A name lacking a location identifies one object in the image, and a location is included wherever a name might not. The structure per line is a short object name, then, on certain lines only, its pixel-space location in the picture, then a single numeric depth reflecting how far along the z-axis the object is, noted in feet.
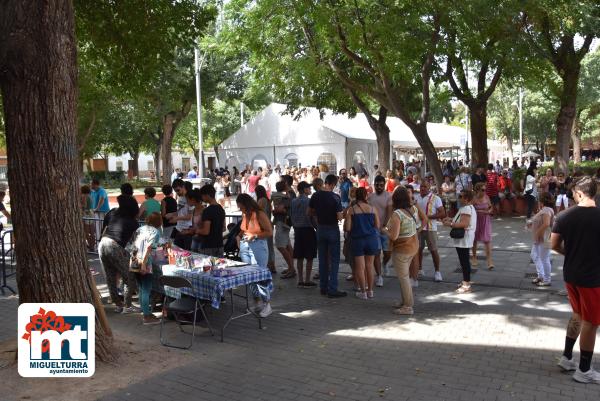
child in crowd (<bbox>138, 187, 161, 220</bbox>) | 30.48
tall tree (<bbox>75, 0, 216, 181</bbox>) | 31.71
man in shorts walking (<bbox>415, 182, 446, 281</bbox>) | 29.32
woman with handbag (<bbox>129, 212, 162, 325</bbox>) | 22.34
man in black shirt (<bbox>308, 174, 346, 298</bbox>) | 25.95
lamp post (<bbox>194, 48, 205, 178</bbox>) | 71.89
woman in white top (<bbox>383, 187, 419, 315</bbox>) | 23.38
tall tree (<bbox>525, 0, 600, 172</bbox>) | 46.37
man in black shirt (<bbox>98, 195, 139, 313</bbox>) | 24.07
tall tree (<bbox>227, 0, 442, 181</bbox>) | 42.93
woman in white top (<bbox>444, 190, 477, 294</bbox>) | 26.53
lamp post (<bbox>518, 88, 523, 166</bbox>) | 137.94
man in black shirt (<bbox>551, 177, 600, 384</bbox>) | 15.58
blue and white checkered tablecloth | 20.04
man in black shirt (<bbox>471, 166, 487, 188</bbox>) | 49.78
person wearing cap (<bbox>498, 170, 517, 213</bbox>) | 56.88
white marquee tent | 81.56
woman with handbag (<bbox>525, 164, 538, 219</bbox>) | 51.47
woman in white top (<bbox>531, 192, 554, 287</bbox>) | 25.80
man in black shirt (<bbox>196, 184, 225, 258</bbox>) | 25.84
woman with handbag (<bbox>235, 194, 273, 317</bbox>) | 25.17
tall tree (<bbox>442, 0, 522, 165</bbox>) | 42.18
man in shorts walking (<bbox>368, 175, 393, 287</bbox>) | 29.60
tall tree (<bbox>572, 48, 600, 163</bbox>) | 120.26
